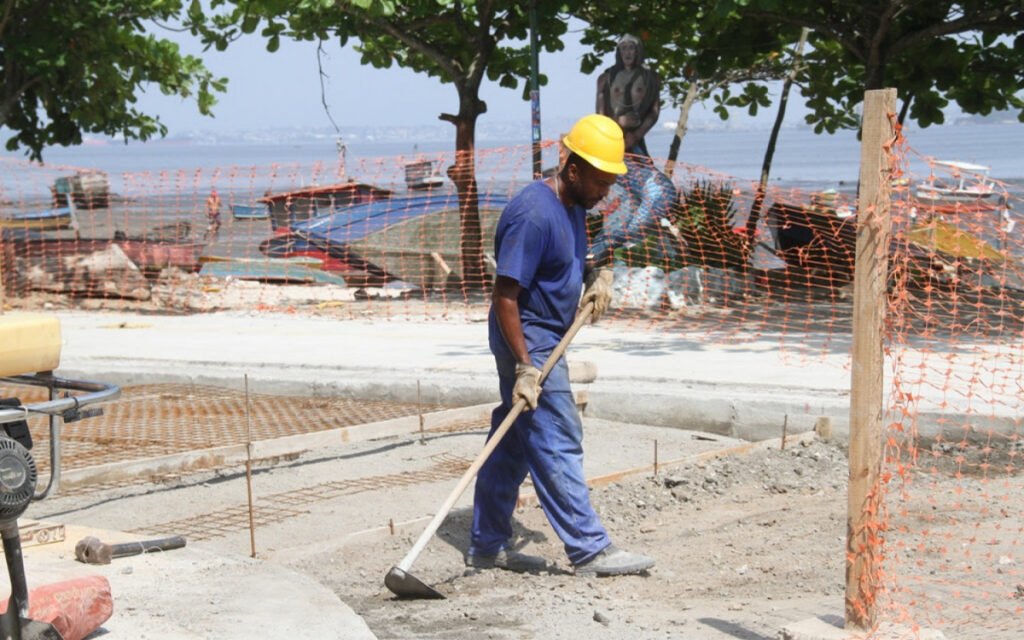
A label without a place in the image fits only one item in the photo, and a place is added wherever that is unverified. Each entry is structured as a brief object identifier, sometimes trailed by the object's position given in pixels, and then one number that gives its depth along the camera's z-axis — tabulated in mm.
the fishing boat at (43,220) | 36877
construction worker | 10654
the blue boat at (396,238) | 32820
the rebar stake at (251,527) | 11038
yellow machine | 6721
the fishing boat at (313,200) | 36997
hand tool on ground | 9535
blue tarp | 33451
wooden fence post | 8235
